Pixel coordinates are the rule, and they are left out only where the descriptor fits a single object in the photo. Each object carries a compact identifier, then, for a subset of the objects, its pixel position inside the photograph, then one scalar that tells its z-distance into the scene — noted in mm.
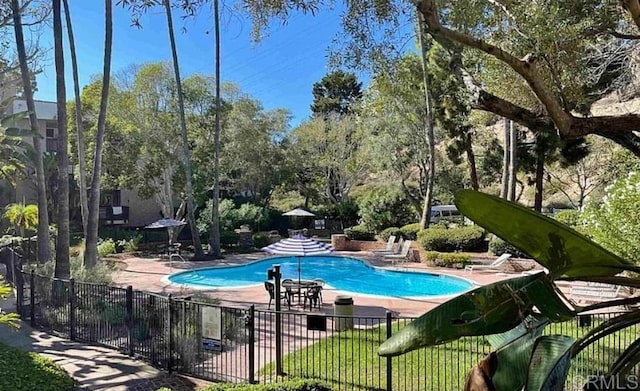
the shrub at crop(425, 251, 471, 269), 19266
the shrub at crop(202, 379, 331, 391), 5863
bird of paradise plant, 1286
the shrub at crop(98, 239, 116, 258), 22906
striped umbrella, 13352
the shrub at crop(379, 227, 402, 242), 24980
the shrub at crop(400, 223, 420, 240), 24112
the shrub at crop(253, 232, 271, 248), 27131
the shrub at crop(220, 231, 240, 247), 26391
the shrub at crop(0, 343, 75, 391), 5867
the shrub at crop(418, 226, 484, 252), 20922
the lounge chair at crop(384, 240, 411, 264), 21188
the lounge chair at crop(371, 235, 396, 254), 22450
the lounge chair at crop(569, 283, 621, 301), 11163
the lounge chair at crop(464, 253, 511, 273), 17266
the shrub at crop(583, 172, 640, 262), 6723
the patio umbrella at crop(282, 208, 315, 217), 23534
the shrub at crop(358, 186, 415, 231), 27188
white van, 32219
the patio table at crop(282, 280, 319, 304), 12828
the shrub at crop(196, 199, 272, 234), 27234
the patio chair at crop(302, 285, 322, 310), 12594
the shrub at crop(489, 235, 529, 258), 19328
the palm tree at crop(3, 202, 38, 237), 19828
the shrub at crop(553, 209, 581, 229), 16384
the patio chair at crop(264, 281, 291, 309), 12383
